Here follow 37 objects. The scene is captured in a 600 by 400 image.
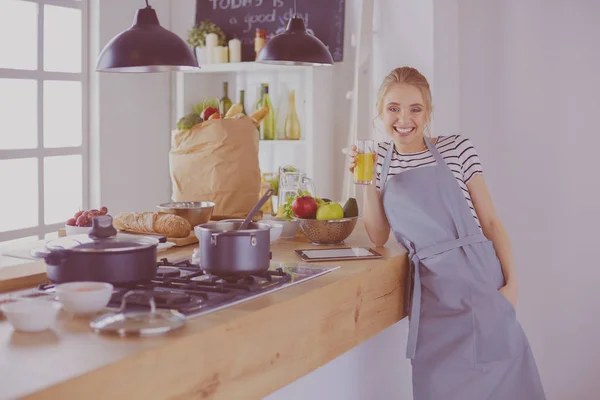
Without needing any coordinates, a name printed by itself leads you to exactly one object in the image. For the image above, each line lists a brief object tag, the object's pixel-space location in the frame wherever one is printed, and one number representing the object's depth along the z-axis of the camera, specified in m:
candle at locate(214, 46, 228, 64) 4.38
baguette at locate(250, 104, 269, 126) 3.06
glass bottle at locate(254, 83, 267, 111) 4.41
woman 2.36
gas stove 1.60
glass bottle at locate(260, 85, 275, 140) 4.42
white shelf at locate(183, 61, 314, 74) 4.25
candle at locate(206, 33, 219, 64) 4.41
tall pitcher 3.02
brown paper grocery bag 2.90
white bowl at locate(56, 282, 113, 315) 1.50
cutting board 2.44
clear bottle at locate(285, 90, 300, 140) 4.40
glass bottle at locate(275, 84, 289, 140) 4.45
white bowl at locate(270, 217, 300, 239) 2.68
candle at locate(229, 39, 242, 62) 4.38
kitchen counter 1.21
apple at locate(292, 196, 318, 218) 2.56
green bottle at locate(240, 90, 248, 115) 4.57
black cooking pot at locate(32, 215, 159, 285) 1.60
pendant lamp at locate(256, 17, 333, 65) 2.93
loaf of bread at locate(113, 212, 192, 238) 2.47
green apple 2.54
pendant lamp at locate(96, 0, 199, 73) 2.32
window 3.91
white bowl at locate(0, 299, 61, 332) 1.42
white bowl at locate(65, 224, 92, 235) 2.42
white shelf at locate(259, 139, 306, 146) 4.26
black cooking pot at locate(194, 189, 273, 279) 1.77
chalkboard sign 4.16
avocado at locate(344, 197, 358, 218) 2.58
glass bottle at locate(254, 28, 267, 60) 4.24
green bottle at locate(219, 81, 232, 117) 4.64
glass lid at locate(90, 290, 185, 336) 1.42
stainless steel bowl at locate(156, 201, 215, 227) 2.62
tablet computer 2.26
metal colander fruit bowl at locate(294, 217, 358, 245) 2.53
